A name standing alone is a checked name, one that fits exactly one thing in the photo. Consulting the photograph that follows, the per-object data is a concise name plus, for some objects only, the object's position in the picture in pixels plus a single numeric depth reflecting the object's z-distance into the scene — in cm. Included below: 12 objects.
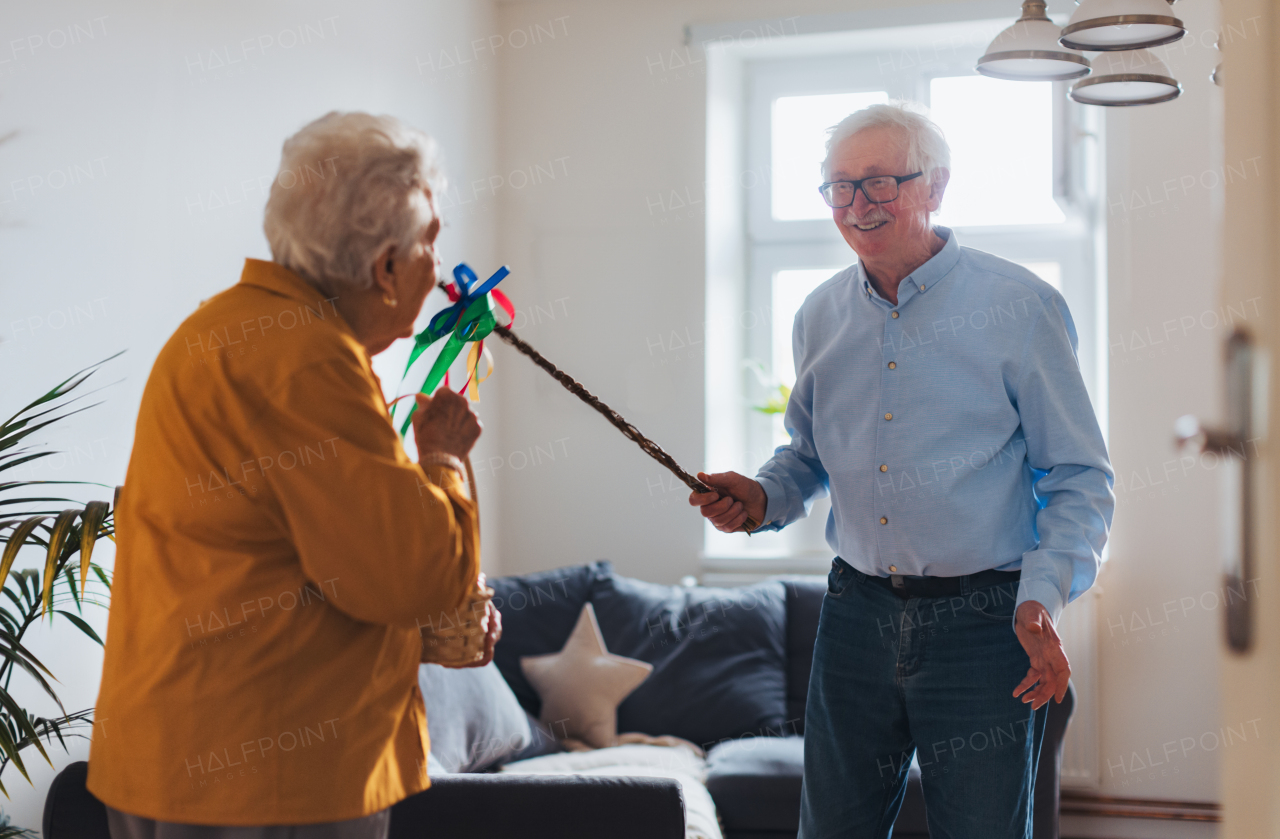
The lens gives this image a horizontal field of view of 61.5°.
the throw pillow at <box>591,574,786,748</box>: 310
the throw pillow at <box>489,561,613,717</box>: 316
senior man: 150
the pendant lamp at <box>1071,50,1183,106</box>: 226
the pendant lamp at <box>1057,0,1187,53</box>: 203
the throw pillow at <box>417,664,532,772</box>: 258
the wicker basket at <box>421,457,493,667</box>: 124
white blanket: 263
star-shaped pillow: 305
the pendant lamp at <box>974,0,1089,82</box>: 221
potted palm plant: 146
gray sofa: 264
